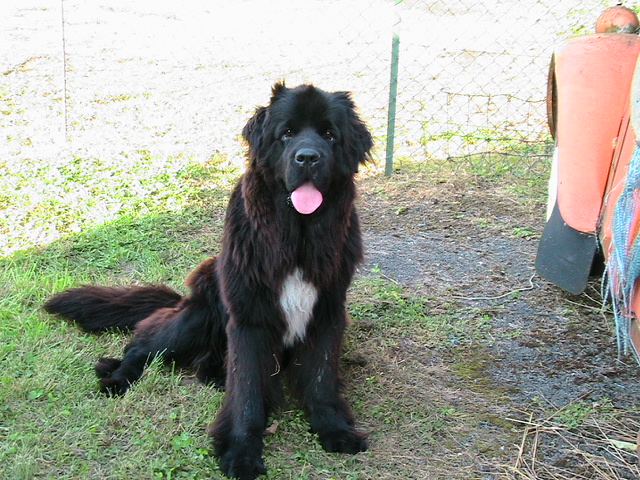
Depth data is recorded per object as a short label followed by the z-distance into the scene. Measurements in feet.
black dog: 9.49
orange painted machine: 11.00
